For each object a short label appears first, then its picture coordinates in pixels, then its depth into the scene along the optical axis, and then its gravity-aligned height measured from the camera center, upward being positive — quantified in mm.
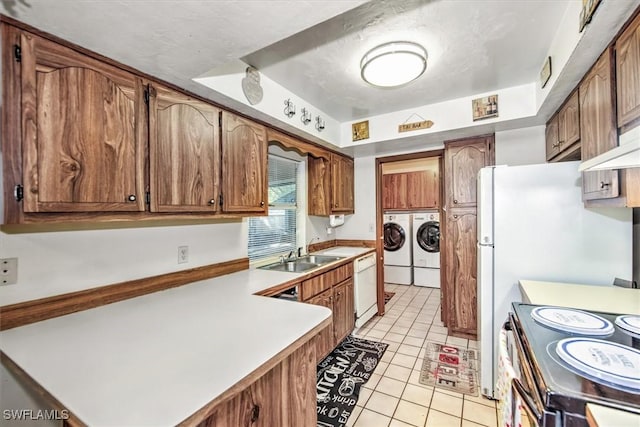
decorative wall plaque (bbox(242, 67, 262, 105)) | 1901 +911
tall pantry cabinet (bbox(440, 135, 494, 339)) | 2924 -177
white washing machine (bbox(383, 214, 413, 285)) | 5102 -698
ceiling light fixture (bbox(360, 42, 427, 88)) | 1662 +933
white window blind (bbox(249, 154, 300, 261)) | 2674 -56
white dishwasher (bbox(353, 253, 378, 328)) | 3057 -906
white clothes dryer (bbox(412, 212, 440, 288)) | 4879 -697
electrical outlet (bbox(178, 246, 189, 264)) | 1848 -273
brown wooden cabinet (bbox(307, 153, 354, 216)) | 3170 +330
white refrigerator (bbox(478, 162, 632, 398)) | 1700 -191
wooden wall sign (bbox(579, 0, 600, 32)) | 1121 +854
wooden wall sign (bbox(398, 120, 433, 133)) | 2686 +866
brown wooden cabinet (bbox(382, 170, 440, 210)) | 4996 +411
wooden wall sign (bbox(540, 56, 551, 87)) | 1818 +962
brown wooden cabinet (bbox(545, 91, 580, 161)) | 1783 +572
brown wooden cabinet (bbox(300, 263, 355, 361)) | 2277 -809
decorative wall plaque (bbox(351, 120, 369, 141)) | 3033 +922
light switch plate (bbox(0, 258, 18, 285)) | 1160 -234
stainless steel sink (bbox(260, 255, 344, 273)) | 2661 -514
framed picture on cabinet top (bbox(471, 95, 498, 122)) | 2396 +925
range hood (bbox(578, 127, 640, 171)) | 818 +181
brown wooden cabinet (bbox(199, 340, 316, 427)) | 879 -697
